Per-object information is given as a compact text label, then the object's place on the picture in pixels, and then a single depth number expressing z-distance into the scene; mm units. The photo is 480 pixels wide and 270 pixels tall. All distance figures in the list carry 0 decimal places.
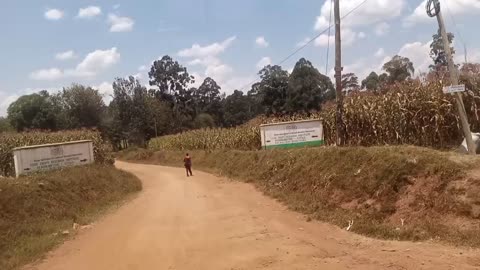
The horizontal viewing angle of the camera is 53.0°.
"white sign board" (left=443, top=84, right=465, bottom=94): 11764
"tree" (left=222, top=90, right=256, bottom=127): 85562
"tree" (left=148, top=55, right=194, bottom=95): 83100
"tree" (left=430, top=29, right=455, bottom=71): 39784
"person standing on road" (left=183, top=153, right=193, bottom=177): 30734
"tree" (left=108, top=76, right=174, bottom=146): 72188
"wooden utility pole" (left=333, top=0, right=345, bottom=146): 18734
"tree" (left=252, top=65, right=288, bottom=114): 59312
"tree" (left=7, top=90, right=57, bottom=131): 66775
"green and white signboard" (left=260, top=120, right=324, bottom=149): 23375
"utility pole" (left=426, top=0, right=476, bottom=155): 12211
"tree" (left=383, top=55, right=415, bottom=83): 45925
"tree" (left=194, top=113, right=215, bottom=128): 82938
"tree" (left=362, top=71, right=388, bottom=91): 50775
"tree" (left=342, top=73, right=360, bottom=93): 61169
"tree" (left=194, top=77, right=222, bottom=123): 93812
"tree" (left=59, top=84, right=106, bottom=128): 71000
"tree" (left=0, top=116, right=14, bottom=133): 66500
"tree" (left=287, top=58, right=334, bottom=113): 55344
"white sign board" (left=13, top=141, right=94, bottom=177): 20641
